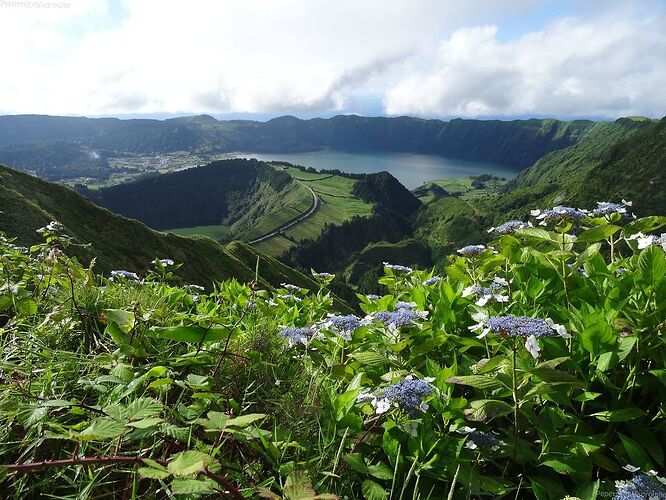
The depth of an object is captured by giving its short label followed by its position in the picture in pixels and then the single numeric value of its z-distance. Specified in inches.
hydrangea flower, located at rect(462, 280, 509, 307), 132.3
